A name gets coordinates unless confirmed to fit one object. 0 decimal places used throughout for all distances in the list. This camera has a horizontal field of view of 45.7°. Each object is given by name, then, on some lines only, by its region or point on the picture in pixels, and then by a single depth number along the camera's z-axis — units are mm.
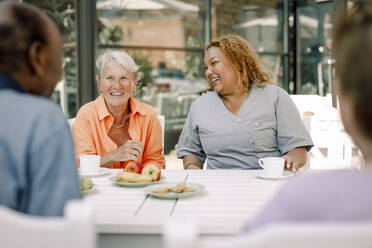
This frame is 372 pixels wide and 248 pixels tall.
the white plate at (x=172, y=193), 1420
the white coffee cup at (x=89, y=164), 1879
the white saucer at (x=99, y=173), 1868
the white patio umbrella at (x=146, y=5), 5383
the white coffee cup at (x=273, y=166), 1768
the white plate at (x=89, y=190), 1517
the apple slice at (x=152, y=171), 1747
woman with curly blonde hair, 2256
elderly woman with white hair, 2320
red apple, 1834
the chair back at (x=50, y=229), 681
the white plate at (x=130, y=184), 1637
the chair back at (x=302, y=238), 594
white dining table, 1171
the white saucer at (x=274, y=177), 1766
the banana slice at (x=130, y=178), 1665
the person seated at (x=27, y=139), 851
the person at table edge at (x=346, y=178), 700
